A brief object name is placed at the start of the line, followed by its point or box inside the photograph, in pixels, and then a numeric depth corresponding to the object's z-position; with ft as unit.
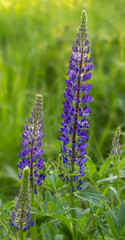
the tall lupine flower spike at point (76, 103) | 4.95
